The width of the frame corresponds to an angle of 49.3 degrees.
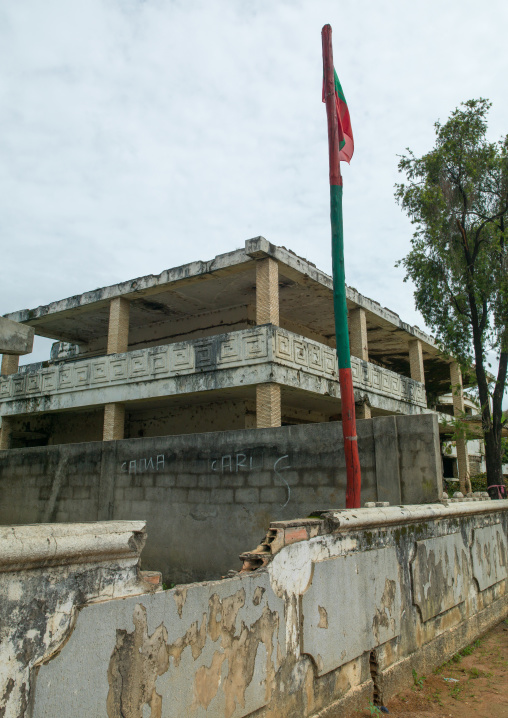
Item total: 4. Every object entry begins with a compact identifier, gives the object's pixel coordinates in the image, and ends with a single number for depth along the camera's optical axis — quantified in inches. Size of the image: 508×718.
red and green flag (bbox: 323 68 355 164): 257.4
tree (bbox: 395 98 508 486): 474.0
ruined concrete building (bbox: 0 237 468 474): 510.3
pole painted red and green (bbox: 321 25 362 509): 213.2
